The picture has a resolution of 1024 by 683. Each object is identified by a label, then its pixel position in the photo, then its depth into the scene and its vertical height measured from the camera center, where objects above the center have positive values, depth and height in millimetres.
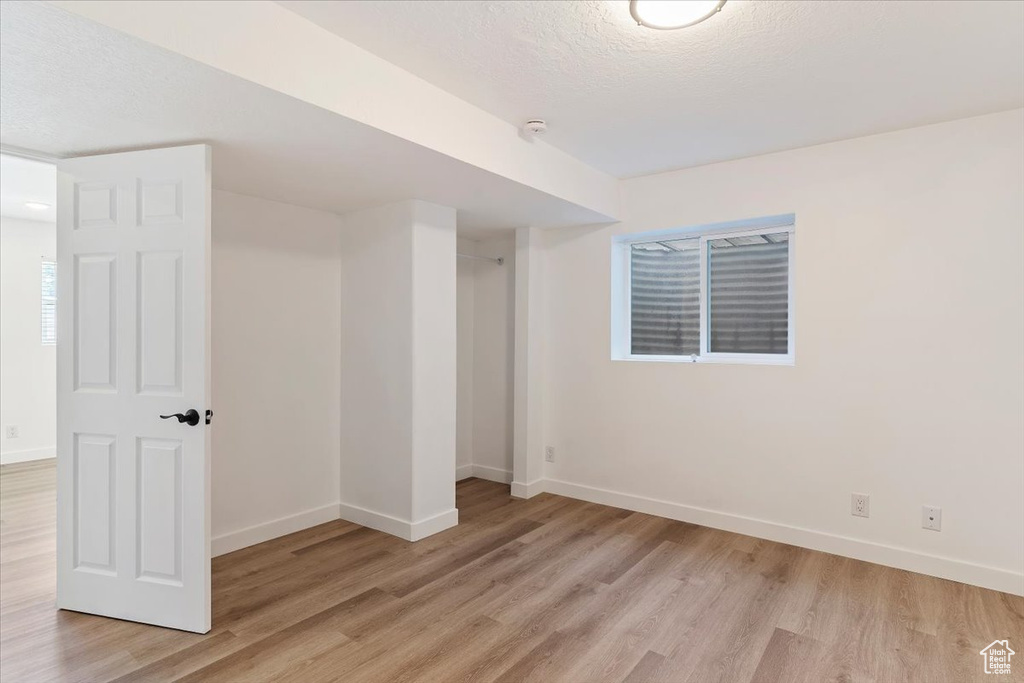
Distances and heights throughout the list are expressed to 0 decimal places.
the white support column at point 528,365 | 4277 -194
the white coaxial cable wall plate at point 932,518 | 2820 -952
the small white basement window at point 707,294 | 3525 +352
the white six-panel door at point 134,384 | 2279 -200
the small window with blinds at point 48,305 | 5430 +361
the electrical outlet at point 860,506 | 3023 -948
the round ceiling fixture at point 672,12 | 1766 +1144
